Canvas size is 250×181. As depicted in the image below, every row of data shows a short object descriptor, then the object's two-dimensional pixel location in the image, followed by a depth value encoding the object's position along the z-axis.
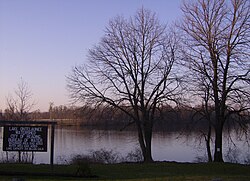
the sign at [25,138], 13.36
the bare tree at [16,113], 26.67
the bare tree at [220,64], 19.27
